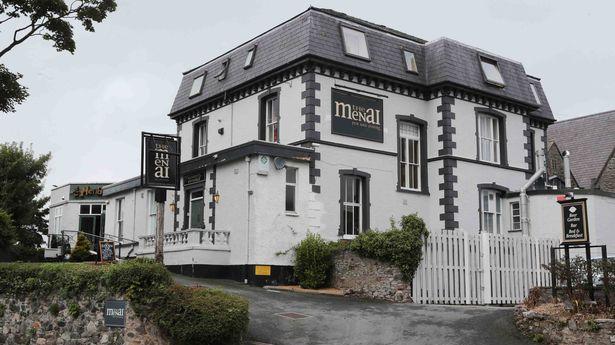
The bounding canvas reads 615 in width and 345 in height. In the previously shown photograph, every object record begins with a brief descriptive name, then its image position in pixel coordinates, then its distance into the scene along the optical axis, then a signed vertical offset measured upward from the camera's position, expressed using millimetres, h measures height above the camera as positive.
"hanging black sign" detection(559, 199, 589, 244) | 14312 +908
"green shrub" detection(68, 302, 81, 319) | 14859 -999
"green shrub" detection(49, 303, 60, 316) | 15469 -1019
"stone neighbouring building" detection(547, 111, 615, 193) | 36844 +6836
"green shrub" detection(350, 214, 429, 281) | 18719 +531
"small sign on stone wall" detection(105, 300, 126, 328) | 13852 -1003
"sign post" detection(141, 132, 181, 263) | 15523 +2262
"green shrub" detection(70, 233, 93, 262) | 26109 +454
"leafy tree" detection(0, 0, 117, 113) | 21312 +7704
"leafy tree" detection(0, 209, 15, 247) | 20188 +907
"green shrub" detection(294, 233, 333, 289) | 20938 +65
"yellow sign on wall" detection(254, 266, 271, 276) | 21688 -189
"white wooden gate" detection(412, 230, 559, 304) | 19344 -132
